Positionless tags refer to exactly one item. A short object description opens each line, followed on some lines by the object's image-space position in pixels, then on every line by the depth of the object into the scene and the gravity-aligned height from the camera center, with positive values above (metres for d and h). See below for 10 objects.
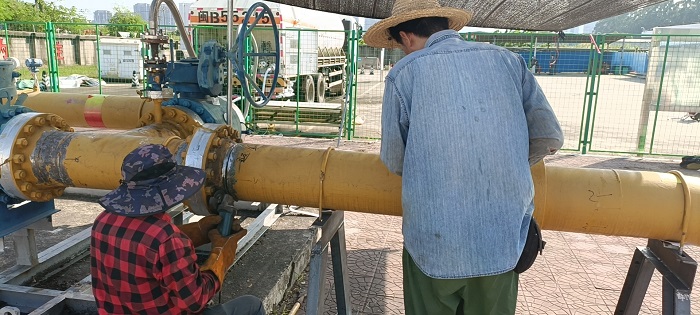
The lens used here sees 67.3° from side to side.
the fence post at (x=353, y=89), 9.30 -0.57
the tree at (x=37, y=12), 26.24 +2.10
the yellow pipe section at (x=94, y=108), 4.30 -0.48
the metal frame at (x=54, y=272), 2.84 -1.35
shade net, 3.99 +0.44
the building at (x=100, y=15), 148.12 +9.73
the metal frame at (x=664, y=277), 2.18 -0.91
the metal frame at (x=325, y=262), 2.35 -0.99
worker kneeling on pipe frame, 1.84 -0.68
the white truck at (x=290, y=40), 11.24 +0.35
